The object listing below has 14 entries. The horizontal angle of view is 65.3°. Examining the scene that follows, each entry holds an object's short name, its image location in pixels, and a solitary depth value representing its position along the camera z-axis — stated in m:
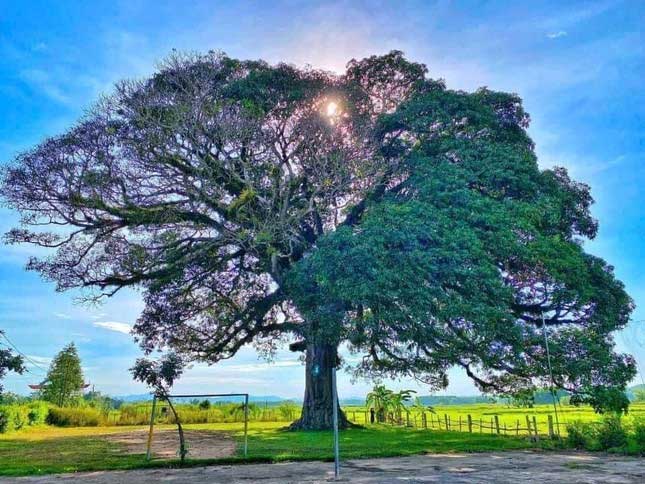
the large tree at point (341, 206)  13.62
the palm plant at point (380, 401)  23.50
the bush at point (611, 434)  12.30
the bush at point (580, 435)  12.98
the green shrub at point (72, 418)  28.92
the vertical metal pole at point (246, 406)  11.27
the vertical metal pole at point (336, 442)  8.13
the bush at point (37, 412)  26.25
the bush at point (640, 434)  11.48
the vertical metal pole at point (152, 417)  10.81
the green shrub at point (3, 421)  21.08
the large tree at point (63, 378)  40.06
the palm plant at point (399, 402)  23.08
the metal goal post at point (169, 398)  10.66
